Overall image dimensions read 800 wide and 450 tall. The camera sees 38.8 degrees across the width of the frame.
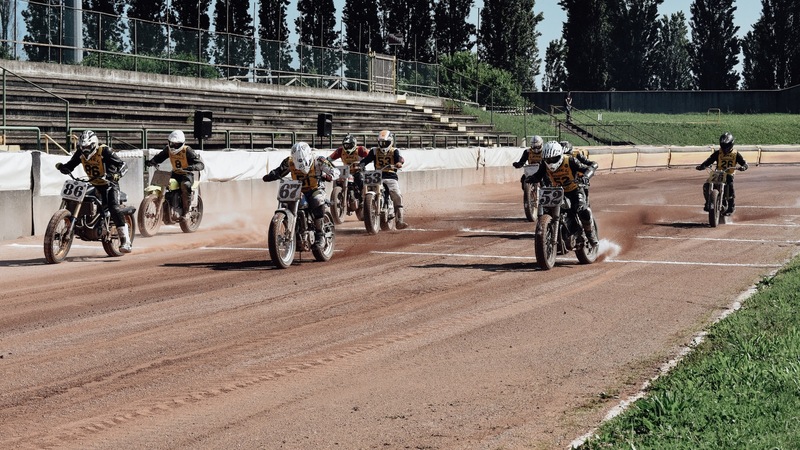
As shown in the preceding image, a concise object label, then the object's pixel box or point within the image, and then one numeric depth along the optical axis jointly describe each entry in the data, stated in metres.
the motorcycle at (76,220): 15.99
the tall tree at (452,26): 100.94
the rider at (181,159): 20.88
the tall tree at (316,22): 95.44
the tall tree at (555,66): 126.38
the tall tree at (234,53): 41.03
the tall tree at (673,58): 147.88
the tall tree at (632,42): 122.56
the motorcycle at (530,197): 24.16
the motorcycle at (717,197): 22.72
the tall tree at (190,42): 38.79
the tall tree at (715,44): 113.12
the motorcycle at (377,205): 21.06
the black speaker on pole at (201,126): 26.70
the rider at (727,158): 23.14
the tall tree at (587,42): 102.00
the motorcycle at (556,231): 15.62
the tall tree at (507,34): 95.75
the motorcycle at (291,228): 15.45
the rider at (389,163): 21.95
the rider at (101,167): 16.64
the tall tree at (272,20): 87.75
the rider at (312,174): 16.27
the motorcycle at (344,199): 23.16
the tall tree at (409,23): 99.38
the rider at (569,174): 16.27
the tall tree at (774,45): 107.06
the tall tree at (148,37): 36.47
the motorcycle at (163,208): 20.80
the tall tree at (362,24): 97.38
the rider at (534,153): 23.84
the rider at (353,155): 22.84
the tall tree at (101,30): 34.38
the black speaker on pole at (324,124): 32.81
